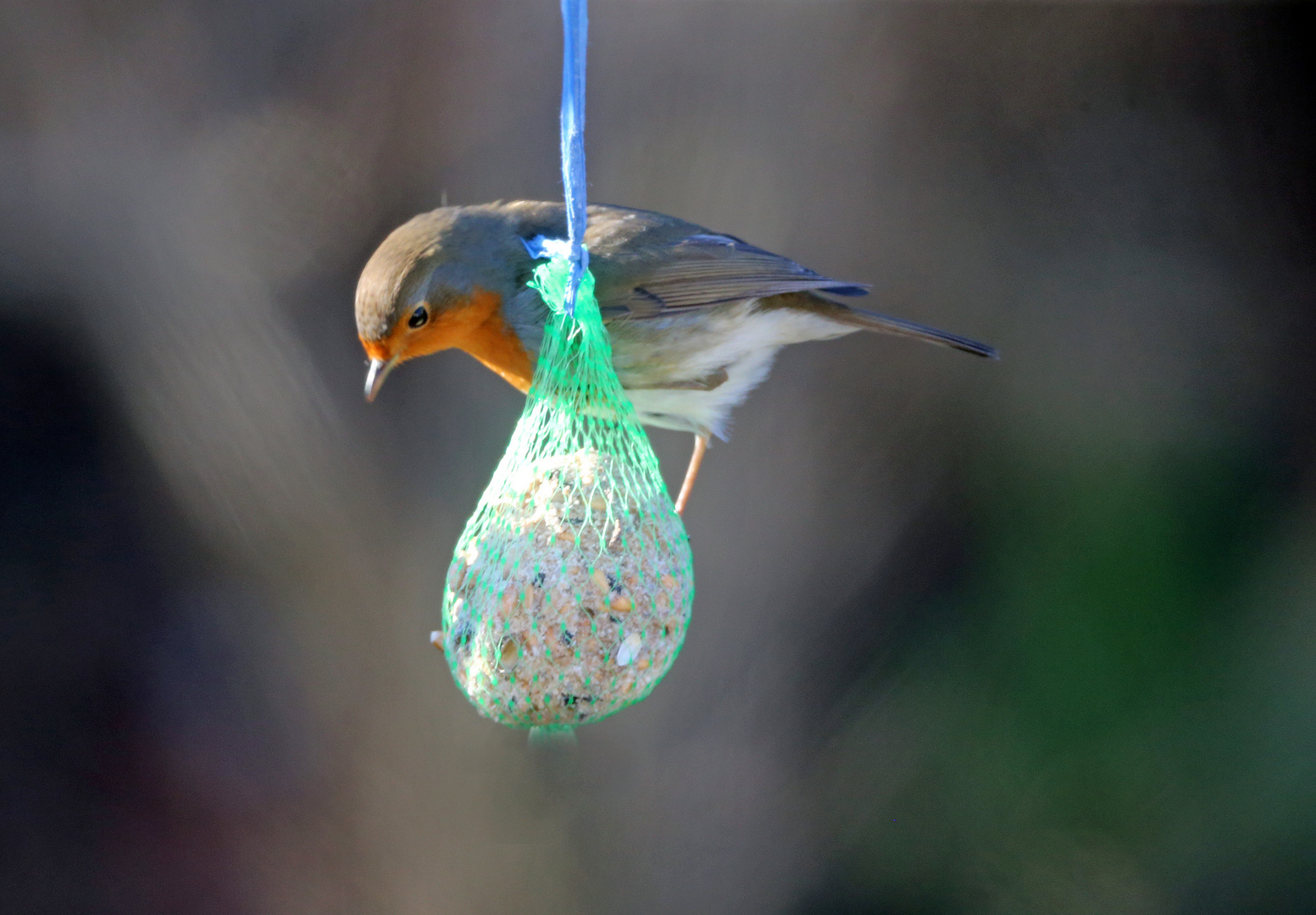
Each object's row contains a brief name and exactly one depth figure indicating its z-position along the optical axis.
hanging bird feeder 5.02
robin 5.06
